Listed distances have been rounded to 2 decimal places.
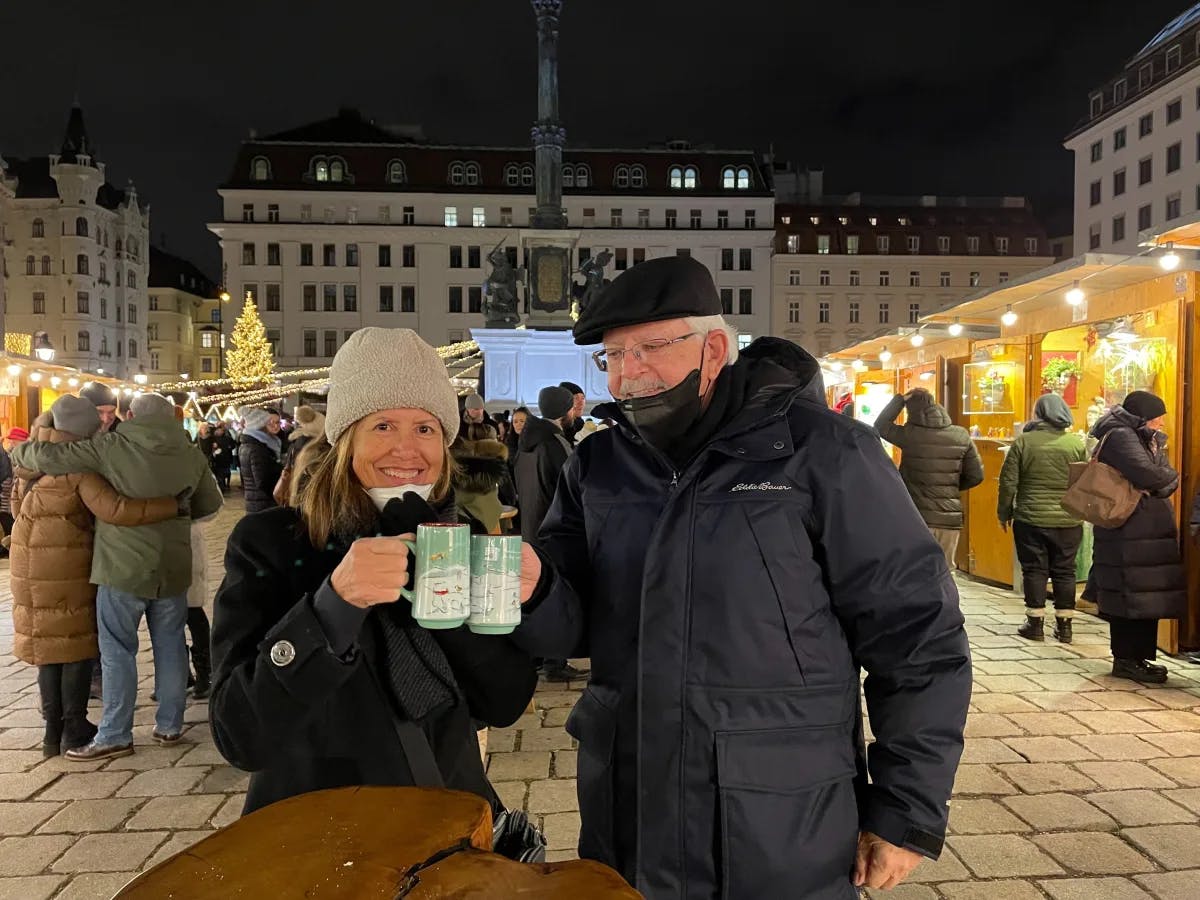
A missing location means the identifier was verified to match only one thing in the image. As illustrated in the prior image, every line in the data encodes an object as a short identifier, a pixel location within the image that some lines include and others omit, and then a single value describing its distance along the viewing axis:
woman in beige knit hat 1.57
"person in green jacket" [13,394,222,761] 4.84
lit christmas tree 42.19
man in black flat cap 1.69
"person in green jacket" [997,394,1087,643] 7.31
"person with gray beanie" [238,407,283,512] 7.71
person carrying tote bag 6.09
